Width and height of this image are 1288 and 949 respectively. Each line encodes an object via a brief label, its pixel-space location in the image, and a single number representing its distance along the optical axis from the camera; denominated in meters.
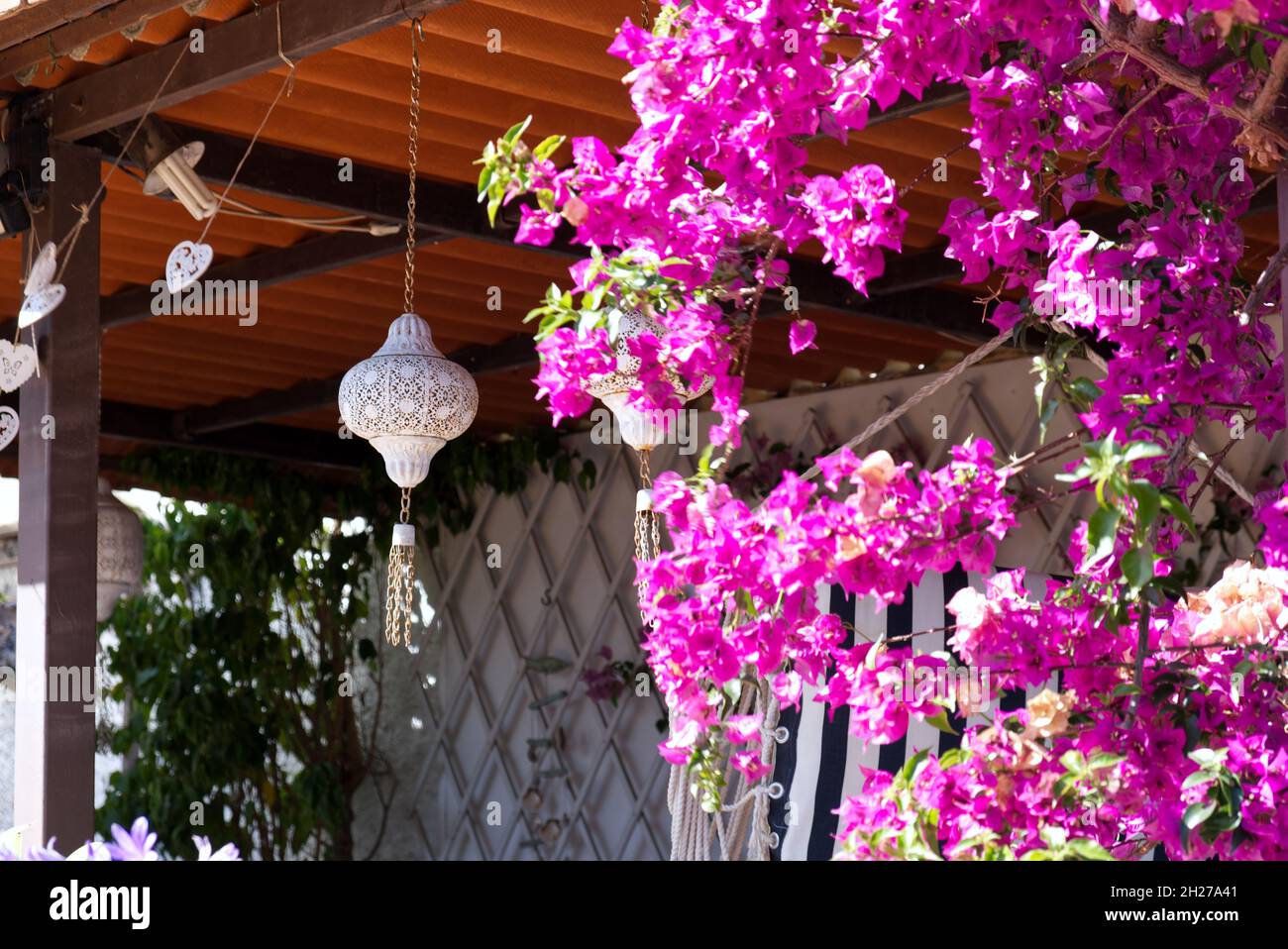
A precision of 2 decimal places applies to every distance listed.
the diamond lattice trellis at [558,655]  4.92
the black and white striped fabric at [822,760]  2.69
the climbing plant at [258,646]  5.36
